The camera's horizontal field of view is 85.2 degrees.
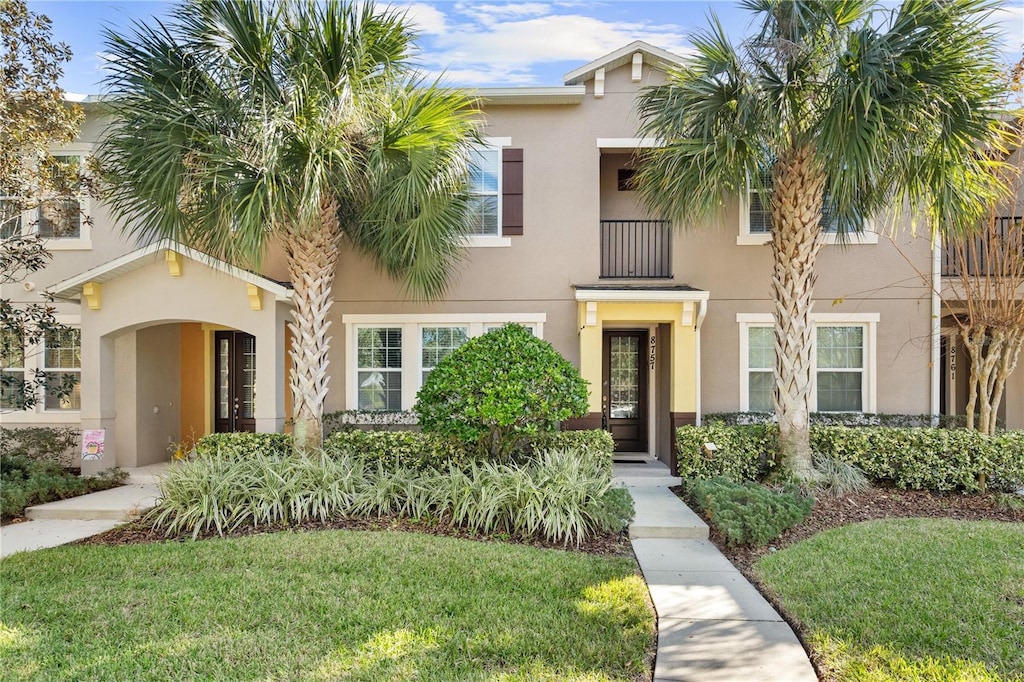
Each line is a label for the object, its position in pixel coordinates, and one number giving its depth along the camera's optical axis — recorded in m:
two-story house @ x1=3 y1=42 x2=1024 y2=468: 10.46
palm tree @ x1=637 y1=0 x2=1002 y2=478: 6.82
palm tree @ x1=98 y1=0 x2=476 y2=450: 7.06
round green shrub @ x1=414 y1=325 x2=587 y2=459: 7.67
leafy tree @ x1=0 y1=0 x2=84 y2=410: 7.48
